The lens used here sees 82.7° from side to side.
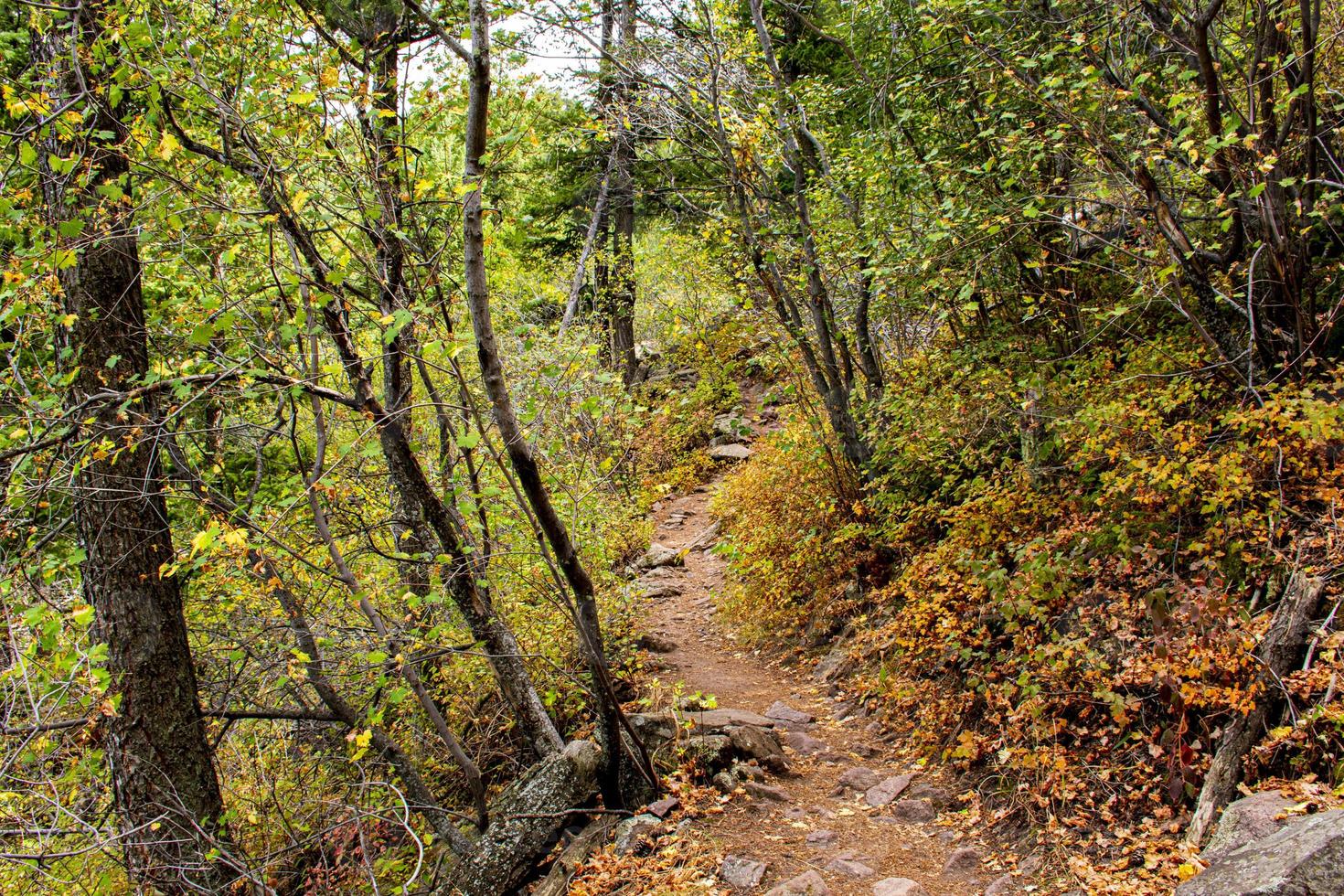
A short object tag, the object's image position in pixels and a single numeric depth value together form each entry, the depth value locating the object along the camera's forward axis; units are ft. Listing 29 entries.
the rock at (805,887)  13.43
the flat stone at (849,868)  14.12
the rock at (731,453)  47.93
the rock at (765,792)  17.33
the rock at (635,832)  16.12
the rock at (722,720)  19.39
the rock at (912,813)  15.76
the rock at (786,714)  21.74
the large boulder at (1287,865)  8.66
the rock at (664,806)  16.88
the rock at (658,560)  38.14
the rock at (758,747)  18.42
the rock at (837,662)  23.85
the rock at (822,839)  15.37
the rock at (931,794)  16.10
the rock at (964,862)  13.79
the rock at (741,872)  14.28
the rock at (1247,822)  10.46
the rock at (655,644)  28.36
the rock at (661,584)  35.29
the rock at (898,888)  13.12
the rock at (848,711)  21.20
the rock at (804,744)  19.56
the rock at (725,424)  50.65
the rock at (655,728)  19.30
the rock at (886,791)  16.65
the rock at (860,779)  17.47
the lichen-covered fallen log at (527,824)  17.40
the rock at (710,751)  18.04
